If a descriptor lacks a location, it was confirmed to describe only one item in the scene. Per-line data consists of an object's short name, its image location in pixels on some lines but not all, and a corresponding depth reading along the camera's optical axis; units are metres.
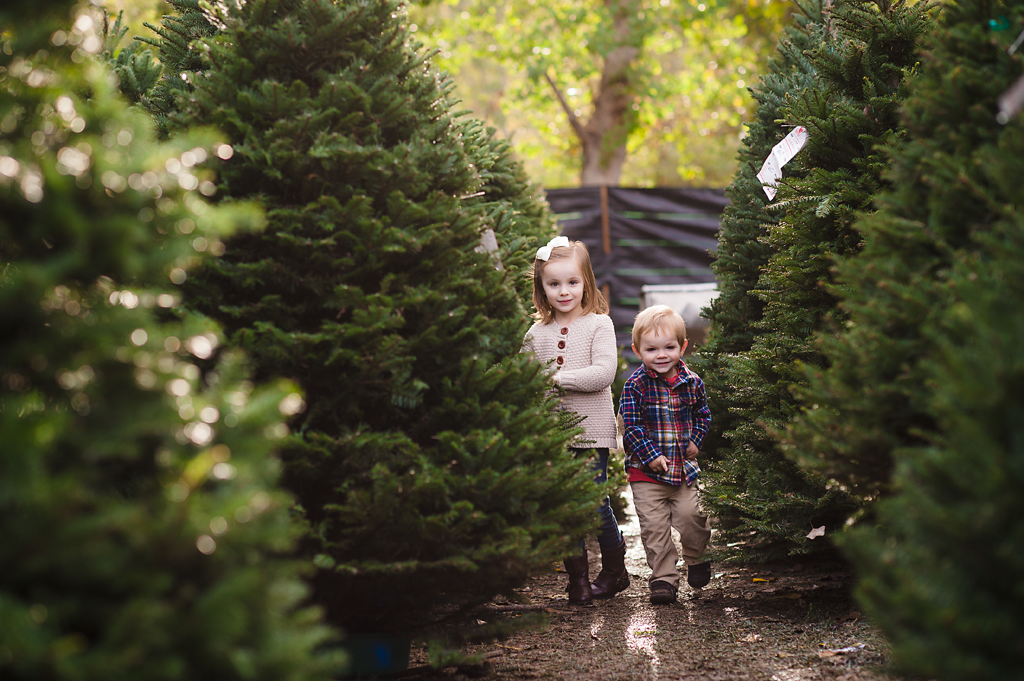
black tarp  13.55
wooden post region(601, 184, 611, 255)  13.59
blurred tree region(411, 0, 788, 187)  17.45
